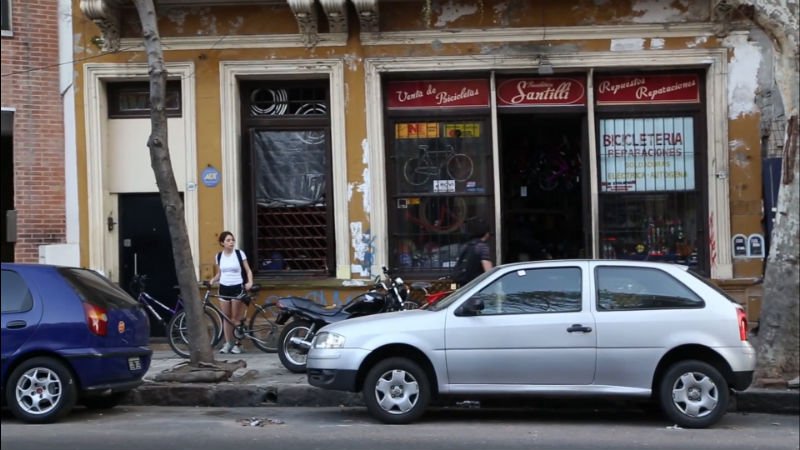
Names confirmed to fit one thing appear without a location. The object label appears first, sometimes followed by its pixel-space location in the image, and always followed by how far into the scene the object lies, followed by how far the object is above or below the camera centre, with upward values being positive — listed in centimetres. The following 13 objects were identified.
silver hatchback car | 866 -119
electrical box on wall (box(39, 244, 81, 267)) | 1364 -38
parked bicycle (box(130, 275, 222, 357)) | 1296 -126
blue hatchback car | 873 -108
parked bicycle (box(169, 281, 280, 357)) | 1295 -142
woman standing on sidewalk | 1298 -73
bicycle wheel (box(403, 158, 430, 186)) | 1388 +69
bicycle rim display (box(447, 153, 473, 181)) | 1381 +76
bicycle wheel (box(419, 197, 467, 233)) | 1380 +8
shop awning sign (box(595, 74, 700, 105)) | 1370 +182
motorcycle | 1134 -115
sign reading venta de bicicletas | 1378 +185
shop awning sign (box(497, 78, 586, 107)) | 1373 +183
